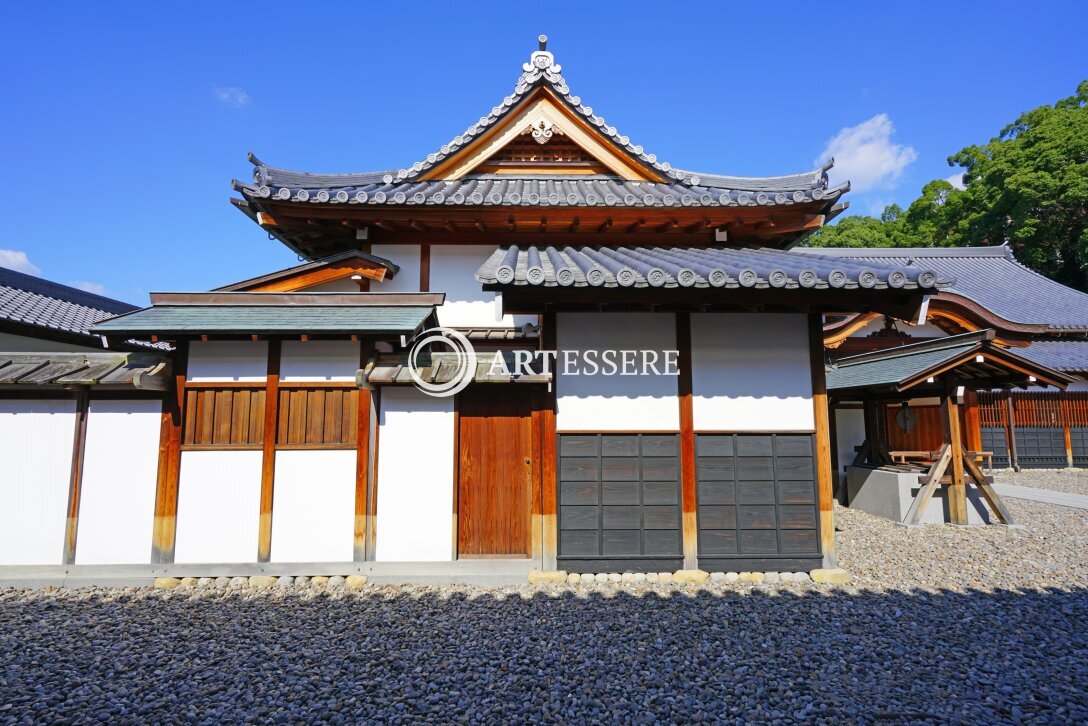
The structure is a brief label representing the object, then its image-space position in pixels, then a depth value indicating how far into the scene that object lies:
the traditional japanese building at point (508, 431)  5.68
